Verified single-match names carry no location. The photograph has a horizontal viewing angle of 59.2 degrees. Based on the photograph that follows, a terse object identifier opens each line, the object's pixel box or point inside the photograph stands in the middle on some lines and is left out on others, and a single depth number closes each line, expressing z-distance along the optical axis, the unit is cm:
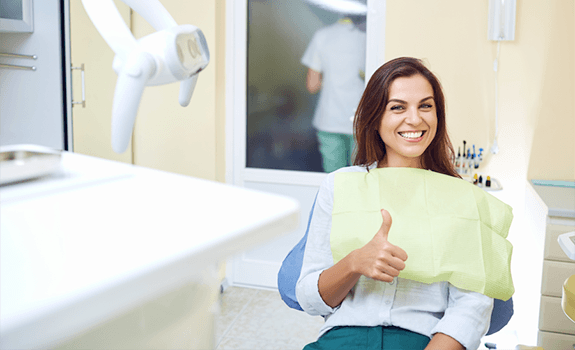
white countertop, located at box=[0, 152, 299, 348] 28
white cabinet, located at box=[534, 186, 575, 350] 205
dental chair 120
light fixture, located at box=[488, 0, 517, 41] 255
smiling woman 106
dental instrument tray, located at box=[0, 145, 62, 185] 54
